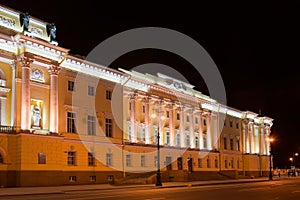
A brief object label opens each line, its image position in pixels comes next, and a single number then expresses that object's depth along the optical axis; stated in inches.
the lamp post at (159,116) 2415.8
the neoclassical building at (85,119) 1582.2
